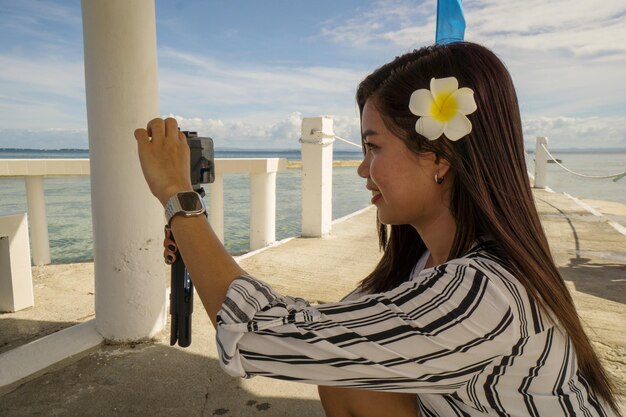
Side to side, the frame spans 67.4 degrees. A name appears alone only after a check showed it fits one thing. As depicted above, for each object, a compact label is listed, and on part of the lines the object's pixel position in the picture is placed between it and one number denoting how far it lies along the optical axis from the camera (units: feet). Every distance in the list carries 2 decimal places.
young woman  2.88
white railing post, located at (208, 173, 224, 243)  16.92
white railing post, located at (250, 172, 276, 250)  17.57
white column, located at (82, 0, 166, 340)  8.08
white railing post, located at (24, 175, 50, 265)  14.99
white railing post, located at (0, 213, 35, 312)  10.70
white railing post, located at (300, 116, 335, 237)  18.45
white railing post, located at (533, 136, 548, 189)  38.83
